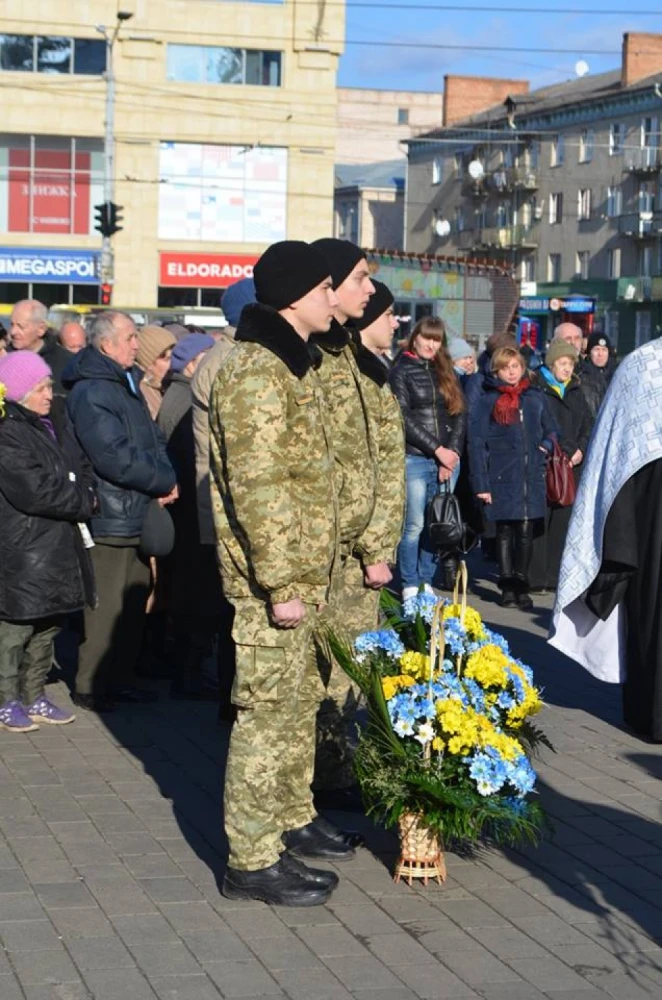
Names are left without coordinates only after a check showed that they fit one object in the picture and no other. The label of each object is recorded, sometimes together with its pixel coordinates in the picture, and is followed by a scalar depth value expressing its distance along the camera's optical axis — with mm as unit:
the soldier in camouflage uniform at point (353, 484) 6262
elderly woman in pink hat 7875
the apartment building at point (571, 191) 71438
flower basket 5500
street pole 47344
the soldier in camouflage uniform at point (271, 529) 5258
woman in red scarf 12461
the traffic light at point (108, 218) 42219
